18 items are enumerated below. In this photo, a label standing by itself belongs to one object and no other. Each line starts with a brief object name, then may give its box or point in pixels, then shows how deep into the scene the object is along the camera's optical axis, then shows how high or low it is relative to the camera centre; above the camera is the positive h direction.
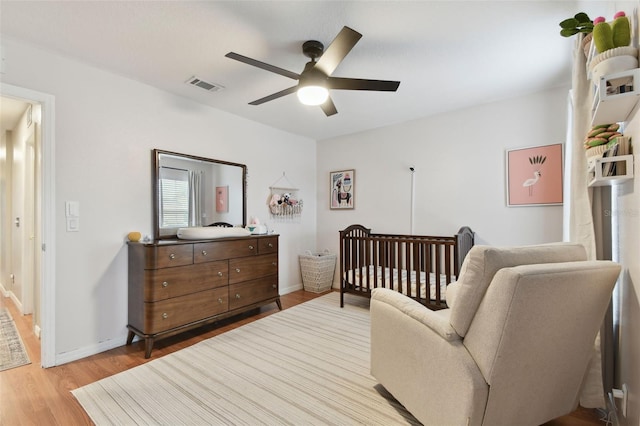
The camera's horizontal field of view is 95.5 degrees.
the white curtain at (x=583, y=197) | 1.57 +0.08
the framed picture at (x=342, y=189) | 4.38 +0.36
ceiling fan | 1.85 +0.95
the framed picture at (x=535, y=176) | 2.86 +0.36
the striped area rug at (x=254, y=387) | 1.61 -1.13
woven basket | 4.21 -0.86
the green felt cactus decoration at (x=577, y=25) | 1.44 +0.94
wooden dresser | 2.38 -0.65
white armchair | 1.12 -0.54
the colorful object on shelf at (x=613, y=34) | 1.23 +0.76
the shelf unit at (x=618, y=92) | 1.15 +0.48
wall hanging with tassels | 4.07 +0.16
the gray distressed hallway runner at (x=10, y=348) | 2.21 -1.13
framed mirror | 2.87 +0.23
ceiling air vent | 2.66 +1.21
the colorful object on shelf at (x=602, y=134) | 1.39 +0.38
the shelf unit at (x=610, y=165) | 1.24 +0.19
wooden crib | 2.84 -0.57
